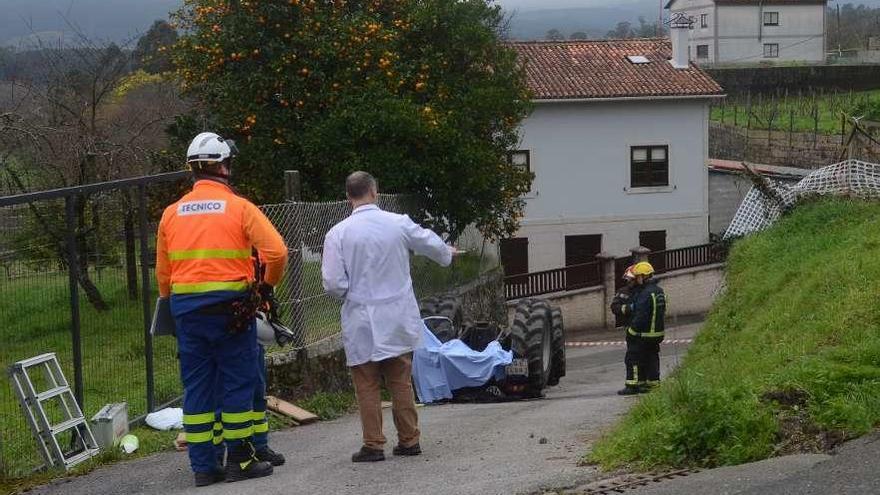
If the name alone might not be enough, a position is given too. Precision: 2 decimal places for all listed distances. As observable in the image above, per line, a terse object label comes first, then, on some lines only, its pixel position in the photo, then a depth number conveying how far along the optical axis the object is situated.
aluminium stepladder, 7.90
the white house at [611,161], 38.88
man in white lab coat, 7.79
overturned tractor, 12.92
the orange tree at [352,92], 18.48
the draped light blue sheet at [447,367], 12.43
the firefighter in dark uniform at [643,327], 14.11
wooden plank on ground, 10.34
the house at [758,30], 79.69
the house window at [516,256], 39.12
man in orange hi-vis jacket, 7.10
